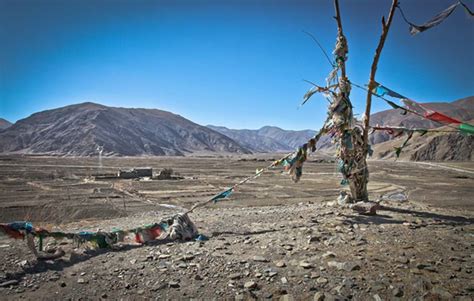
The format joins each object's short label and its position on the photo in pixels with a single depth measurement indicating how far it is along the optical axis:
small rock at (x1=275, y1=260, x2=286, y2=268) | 5.42
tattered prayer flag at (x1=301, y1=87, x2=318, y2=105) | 9.71
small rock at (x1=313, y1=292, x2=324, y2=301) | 4.36
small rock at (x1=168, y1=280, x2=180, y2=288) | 4.93
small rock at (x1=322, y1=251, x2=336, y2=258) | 5.70
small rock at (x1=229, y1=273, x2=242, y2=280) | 5.10
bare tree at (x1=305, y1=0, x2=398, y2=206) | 9.02
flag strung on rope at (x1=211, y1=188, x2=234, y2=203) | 8.55
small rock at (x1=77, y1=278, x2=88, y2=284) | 5.13
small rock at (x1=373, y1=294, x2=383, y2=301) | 4.30
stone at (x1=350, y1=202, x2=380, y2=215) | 8.63
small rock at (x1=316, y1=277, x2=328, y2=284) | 4.79
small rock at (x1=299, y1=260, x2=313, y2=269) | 5.32
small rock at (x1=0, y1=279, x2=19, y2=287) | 5.09
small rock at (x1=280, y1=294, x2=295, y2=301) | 4.44
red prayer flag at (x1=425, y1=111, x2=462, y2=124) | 6.52
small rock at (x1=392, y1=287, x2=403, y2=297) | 4.39
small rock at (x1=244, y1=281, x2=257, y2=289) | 4.79
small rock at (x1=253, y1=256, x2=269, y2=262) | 5.71
